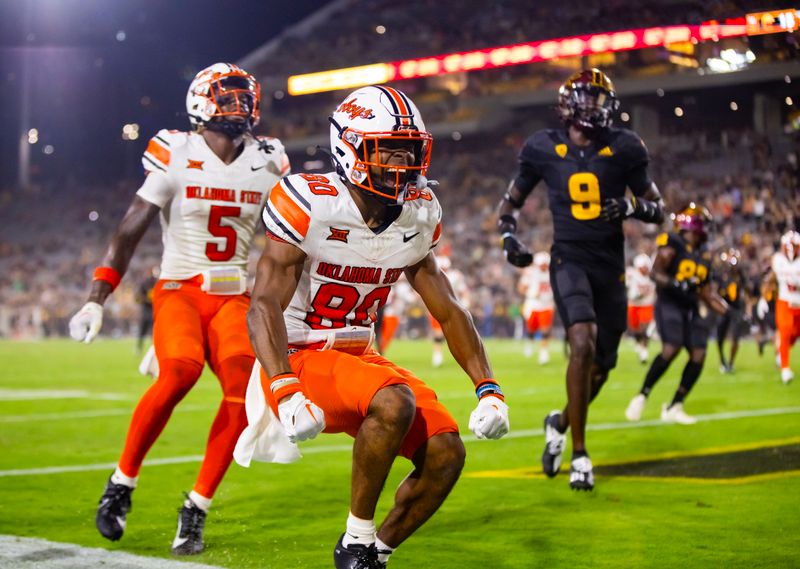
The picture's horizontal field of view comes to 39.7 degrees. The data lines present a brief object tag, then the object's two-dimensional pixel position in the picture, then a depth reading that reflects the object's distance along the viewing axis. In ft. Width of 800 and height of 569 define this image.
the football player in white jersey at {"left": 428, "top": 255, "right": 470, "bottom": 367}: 56.90
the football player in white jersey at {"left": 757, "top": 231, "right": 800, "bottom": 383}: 42.63
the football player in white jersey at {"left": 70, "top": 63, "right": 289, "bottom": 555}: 15.93
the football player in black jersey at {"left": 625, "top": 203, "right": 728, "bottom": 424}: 31.53
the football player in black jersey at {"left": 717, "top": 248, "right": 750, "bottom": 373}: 46.19
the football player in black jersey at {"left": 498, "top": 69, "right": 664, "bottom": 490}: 20.95
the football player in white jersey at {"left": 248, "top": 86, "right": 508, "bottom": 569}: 11.71
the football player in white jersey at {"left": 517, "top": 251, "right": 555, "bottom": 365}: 61.26
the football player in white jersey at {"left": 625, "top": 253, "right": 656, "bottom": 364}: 59.47
